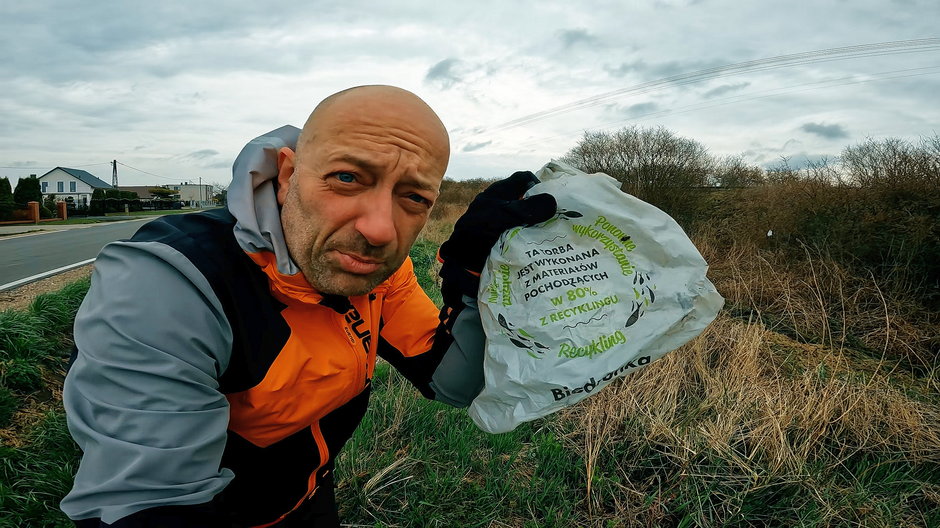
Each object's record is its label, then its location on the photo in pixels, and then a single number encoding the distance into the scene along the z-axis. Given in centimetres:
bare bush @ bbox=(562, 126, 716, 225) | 1248
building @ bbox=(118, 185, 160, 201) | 7967
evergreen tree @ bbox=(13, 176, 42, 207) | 2938
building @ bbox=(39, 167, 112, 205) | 6556
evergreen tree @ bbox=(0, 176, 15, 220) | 2494
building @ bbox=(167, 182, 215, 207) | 9265
